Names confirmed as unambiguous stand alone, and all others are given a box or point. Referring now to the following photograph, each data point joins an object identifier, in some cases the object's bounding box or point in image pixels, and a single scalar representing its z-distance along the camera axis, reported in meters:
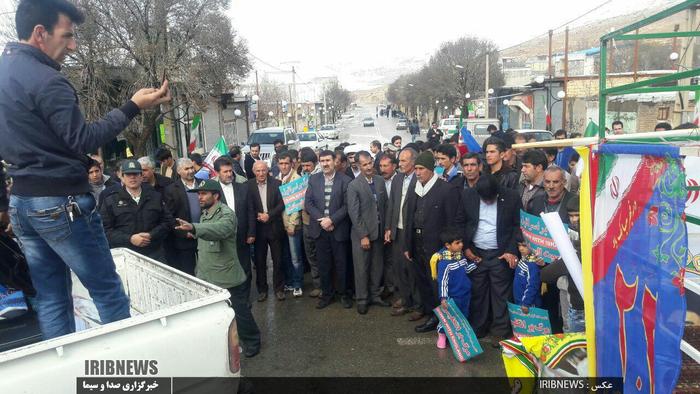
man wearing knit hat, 5.25
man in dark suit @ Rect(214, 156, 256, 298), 6.27
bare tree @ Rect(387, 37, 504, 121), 52.75
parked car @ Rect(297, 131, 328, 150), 27.25
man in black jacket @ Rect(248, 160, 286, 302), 6.38
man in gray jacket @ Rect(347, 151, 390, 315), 6.02
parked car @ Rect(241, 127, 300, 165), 20.27
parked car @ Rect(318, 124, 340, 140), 47.47
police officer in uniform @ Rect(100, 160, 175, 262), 4.85
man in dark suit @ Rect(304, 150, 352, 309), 6.18
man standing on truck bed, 2.22
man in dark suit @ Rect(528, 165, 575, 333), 4.80
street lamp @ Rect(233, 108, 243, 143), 35.59
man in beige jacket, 6.60
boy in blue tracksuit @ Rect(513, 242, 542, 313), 4.67
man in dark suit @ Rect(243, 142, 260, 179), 11.35
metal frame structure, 2.05
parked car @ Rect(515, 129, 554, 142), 16.39
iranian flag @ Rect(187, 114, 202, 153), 10.61
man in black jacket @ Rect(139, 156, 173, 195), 5.79
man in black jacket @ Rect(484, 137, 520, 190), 6.20
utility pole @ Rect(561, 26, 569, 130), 24.81
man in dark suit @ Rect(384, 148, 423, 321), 5.87
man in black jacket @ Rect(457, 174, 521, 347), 5.00
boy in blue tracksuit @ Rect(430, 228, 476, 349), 5.00
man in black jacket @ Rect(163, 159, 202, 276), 5.60
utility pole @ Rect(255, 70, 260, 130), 41.08
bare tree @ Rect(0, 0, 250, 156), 17.33
